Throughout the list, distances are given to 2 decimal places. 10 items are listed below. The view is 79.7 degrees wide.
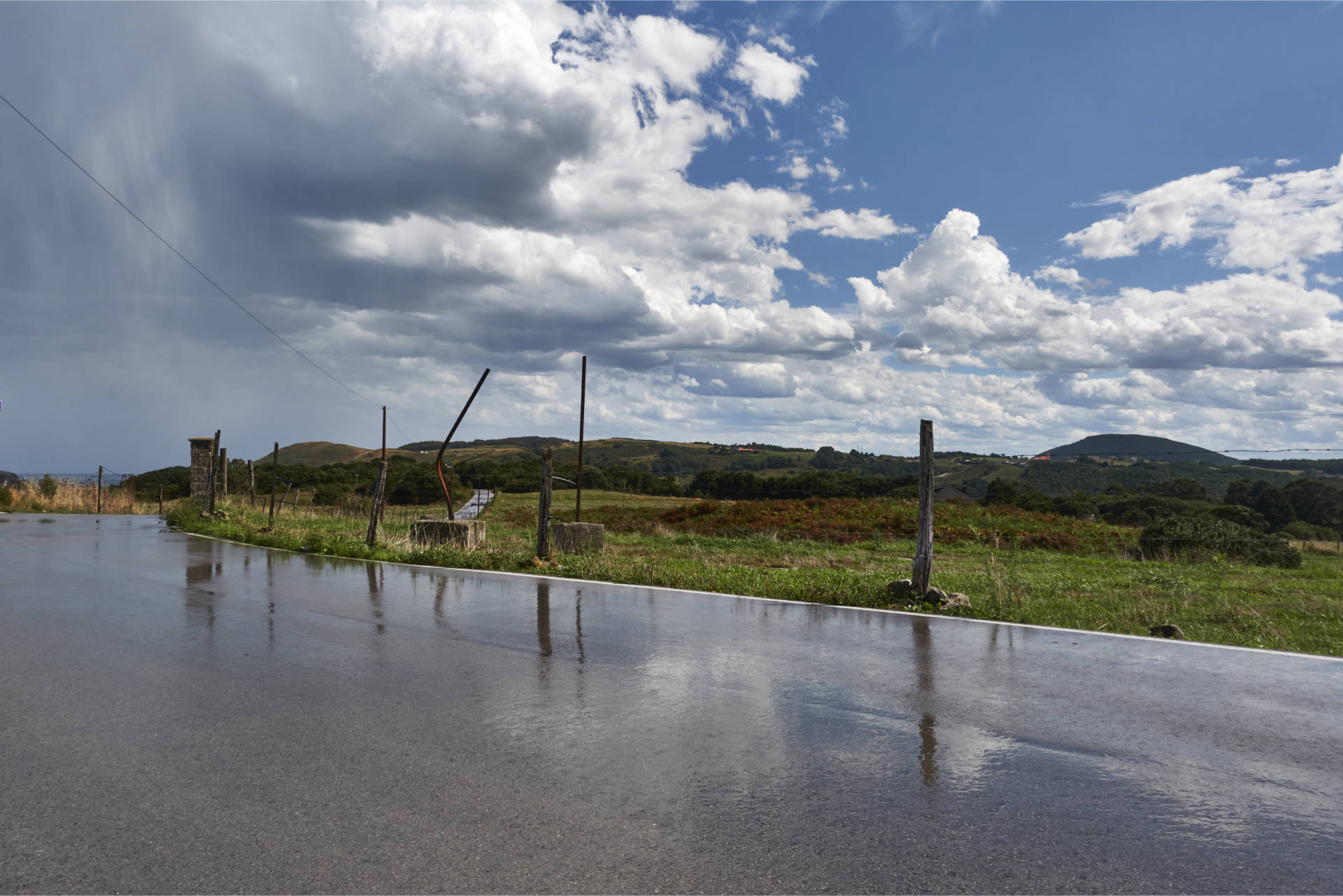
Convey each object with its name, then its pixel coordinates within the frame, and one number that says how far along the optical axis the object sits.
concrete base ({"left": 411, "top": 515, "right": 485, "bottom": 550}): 18.59
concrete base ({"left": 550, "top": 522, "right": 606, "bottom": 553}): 19.36
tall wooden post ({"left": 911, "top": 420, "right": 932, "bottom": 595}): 11.57
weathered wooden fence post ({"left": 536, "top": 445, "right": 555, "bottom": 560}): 15.93
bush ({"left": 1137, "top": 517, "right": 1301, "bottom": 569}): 22.30
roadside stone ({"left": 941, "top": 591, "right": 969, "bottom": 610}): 11.05
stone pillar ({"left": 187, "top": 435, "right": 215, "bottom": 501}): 30.17
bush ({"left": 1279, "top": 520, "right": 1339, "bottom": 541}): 38.78
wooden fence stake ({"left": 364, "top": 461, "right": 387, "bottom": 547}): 18.52
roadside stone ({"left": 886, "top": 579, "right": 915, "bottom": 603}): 11.58
